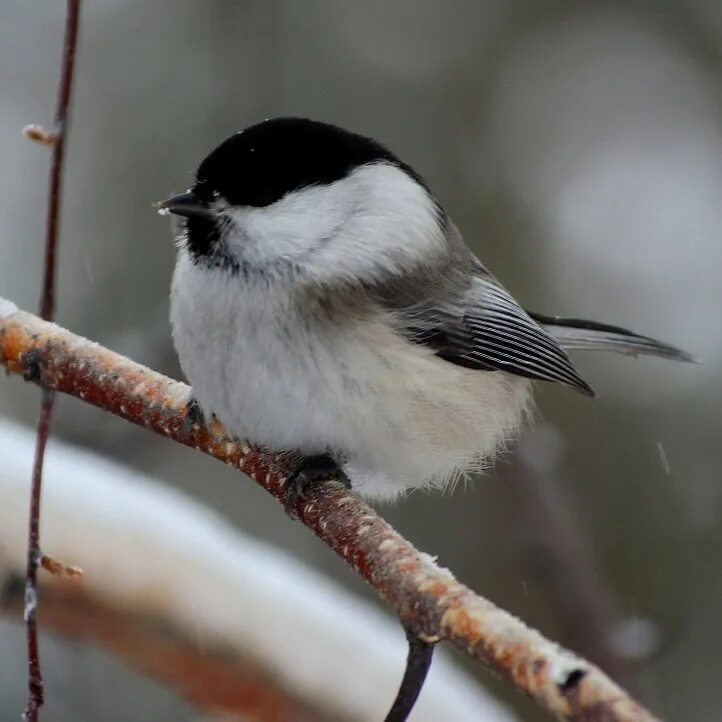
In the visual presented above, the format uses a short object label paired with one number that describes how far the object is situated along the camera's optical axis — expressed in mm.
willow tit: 2205
